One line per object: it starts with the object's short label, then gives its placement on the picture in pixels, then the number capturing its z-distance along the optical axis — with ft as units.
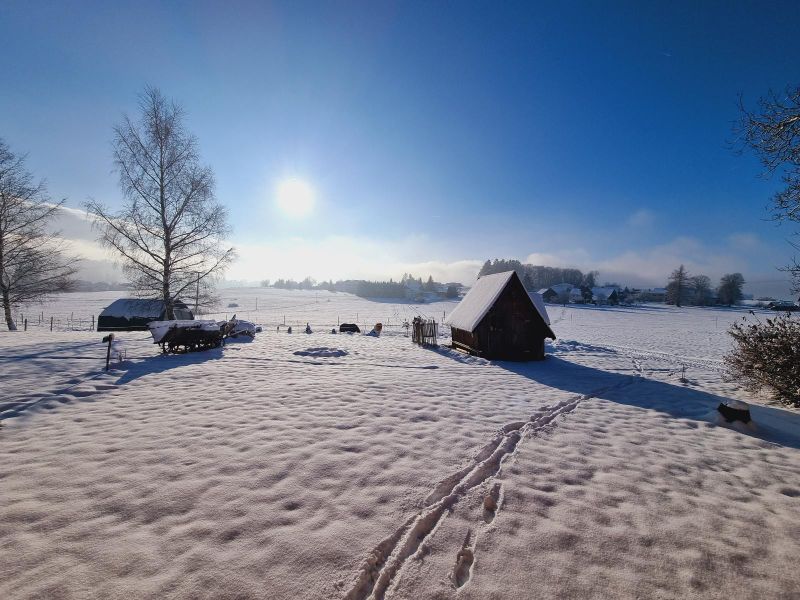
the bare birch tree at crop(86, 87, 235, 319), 53.78
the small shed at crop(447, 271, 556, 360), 54.13
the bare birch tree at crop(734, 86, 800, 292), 21.40
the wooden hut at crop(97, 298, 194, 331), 96.99
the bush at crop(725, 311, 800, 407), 29.94
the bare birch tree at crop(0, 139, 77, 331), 57.36
